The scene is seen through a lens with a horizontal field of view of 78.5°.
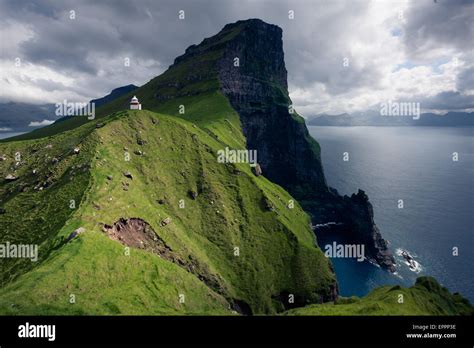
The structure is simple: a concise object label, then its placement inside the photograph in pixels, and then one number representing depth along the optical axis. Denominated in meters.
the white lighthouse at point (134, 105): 126.00
